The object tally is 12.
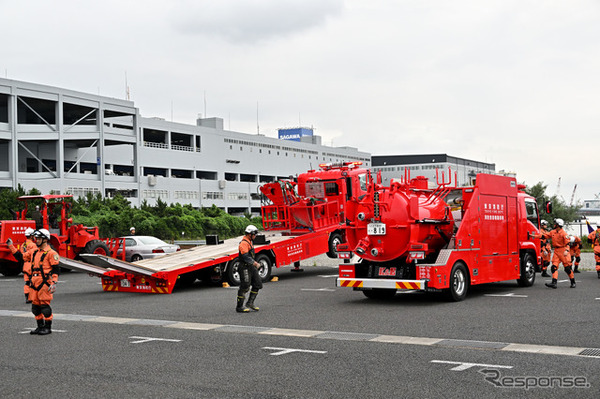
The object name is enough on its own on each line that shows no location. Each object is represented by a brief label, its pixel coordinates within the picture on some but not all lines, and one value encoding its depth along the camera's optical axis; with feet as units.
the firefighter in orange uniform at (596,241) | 71.09
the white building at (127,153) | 222.07
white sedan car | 100.17
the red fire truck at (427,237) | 51.96
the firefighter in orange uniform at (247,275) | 48.80
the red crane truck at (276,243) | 62.08
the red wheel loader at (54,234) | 89.51
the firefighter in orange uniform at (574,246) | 74.69
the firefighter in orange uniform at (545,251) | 72.28
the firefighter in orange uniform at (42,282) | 39.91
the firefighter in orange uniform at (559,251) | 60.54
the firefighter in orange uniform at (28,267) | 40.45
